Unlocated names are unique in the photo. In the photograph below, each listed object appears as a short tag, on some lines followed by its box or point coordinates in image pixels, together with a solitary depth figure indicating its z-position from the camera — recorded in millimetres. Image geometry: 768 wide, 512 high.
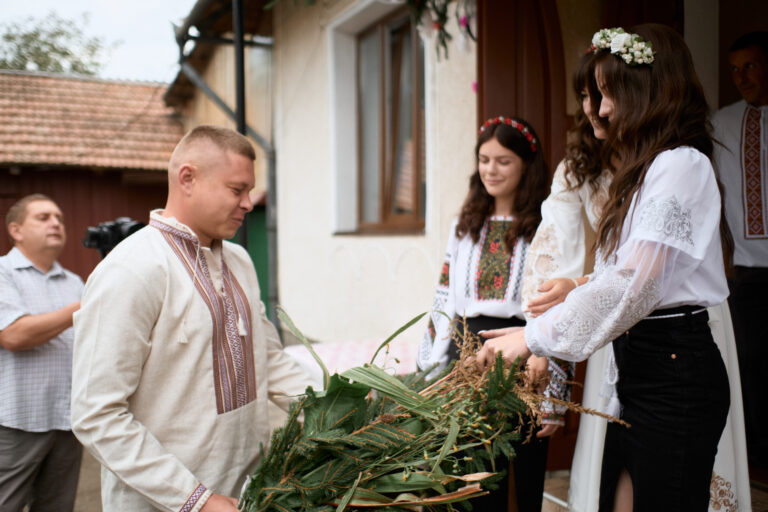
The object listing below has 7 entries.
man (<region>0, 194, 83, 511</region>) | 2590
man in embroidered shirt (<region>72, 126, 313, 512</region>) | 1425
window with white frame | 5570
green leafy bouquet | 1229
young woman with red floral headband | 2502
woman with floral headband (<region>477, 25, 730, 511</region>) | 1410
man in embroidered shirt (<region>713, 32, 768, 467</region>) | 3225
